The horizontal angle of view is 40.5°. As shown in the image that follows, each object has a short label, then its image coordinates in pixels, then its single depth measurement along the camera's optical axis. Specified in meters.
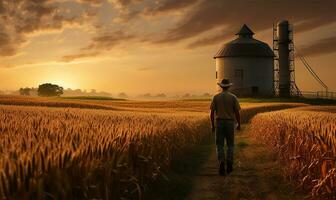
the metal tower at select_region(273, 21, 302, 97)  83.22
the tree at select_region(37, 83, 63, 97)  136.00
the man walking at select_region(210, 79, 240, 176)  13.69
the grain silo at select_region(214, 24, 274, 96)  80.81
